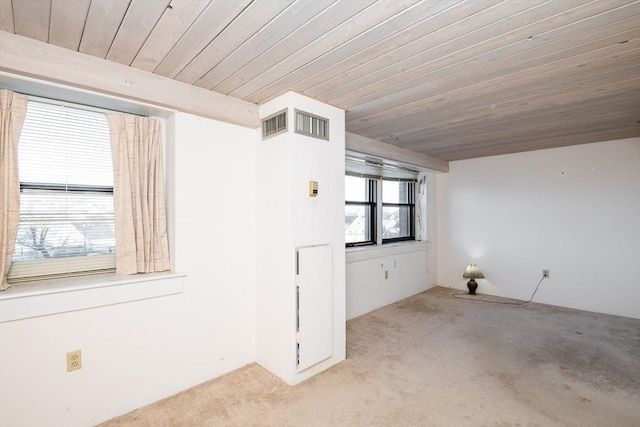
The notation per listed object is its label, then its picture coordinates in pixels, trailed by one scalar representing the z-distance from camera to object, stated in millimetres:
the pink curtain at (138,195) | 2090
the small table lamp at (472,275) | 4742
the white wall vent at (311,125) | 2350
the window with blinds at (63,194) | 1905
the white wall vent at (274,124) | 2342
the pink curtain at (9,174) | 1711
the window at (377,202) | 4160
